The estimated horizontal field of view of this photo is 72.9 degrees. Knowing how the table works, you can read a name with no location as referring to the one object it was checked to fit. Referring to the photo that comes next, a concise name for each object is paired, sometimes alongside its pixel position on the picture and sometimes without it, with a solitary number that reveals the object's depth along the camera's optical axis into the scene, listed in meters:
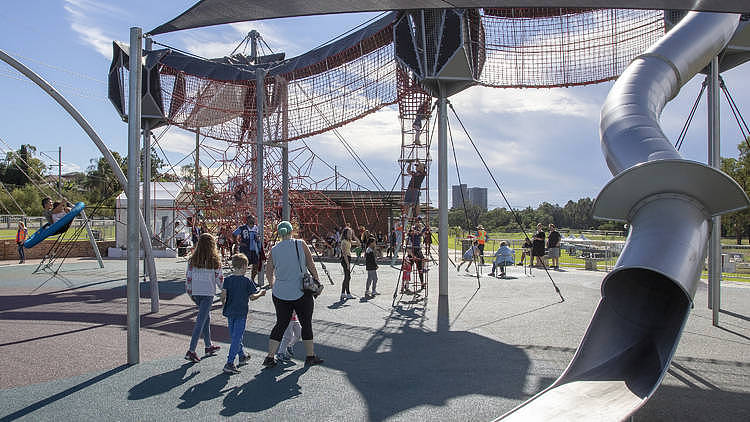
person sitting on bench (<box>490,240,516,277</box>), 16.33
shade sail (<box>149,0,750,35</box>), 4.23
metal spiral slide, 4.19
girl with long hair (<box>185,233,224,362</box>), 6.52
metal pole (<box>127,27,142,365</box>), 6.25
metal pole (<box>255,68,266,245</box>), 13.40
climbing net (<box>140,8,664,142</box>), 11.06
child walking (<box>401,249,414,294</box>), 11.99
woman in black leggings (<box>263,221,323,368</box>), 6.12
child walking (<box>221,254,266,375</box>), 6.08
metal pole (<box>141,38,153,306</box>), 13.77
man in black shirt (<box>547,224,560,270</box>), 19.02
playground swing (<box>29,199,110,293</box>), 12.62
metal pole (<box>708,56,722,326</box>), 8.88
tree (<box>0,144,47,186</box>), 50.44
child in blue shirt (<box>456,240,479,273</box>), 17.21
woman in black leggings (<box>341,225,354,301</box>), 11.65
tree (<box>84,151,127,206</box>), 53.72
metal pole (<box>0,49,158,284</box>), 6.75
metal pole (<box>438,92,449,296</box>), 11.30
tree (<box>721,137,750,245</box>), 27.31
